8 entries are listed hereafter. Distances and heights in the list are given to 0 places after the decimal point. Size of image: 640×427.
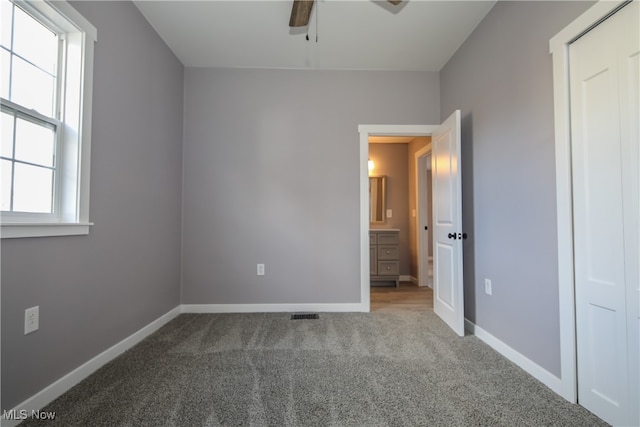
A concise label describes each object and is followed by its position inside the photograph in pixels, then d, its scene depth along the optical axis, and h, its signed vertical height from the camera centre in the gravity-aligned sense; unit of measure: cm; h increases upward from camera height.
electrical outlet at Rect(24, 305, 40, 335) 131 -48
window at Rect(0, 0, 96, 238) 133 +53
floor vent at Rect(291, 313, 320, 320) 271 -95
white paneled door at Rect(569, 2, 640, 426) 120 +4
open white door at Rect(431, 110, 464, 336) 230 -4
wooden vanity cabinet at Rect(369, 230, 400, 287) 418 -55
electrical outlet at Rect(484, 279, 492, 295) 216 -52
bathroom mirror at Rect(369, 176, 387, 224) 471 +36
